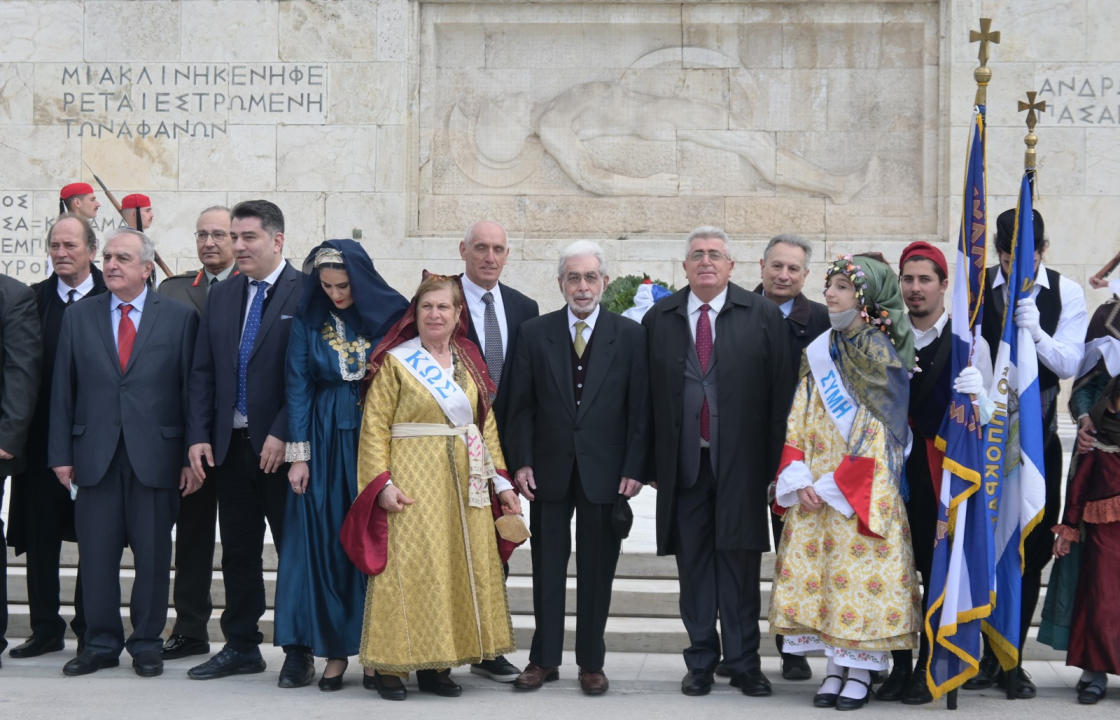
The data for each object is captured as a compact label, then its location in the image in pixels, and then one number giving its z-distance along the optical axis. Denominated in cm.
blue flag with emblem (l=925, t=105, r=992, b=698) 544
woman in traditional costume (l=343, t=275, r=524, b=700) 566
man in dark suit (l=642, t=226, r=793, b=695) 580
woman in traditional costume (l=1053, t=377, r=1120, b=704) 559
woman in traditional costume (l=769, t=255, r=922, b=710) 545
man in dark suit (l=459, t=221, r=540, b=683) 638
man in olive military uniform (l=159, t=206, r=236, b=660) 646
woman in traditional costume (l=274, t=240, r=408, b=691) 584
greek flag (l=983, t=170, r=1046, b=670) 562
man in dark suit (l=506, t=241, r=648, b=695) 588
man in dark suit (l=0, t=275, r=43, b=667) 621
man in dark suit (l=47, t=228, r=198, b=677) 613
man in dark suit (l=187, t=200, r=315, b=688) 607
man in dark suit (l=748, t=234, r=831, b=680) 635
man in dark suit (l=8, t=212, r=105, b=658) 650
